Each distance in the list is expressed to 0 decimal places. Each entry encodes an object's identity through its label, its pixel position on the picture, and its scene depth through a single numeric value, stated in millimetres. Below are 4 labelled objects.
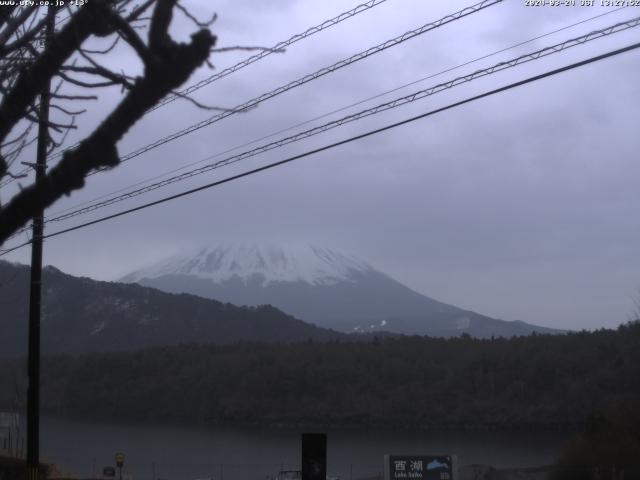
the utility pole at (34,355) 16047
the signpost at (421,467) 22500
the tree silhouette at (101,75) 3832
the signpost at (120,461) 28256
